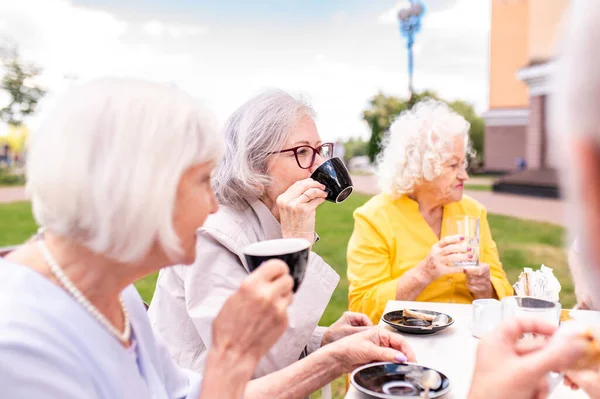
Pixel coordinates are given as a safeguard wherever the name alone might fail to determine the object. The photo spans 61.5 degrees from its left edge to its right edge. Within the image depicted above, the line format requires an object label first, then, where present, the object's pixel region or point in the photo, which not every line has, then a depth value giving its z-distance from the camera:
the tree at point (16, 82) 11.97
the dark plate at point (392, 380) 1.36
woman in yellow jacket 2.60
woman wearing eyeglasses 1.62
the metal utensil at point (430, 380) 1.38
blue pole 9.72
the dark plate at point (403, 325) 1.87
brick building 16.08
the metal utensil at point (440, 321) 1.93
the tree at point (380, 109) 27.19
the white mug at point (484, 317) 1.86
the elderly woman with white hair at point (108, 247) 0.93
